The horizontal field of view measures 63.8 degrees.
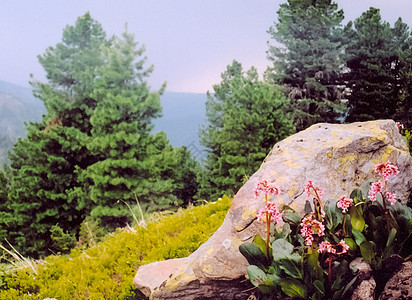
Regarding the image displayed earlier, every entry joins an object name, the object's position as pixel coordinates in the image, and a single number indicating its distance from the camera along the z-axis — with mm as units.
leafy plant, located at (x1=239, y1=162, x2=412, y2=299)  2621
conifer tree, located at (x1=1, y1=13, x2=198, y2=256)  16922
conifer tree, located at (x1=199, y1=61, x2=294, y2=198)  19031
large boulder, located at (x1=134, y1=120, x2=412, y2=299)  3297
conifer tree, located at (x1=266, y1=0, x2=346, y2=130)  26672
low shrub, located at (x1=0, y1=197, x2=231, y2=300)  4344
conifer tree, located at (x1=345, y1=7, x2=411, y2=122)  27531
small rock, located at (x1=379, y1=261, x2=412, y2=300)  2480
